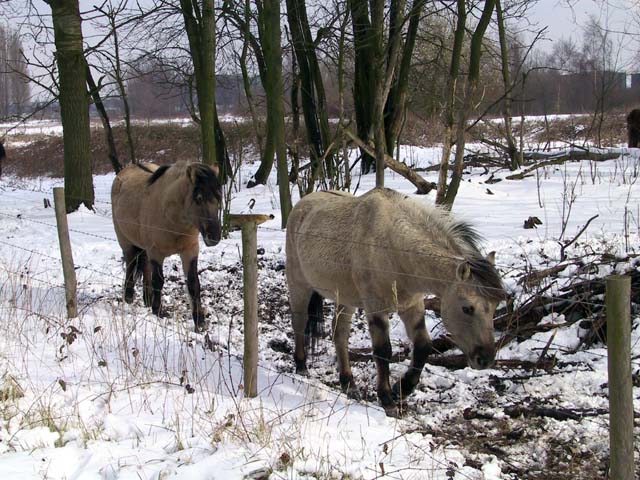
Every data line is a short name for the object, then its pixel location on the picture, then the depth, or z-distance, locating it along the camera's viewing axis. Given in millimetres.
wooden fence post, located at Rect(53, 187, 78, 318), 6617
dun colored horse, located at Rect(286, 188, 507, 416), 4445
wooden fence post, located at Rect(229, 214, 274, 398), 4359
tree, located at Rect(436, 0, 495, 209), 8898
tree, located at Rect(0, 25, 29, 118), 14461
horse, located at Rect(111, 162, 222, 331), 7156
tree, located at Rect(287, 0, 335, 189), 12891
